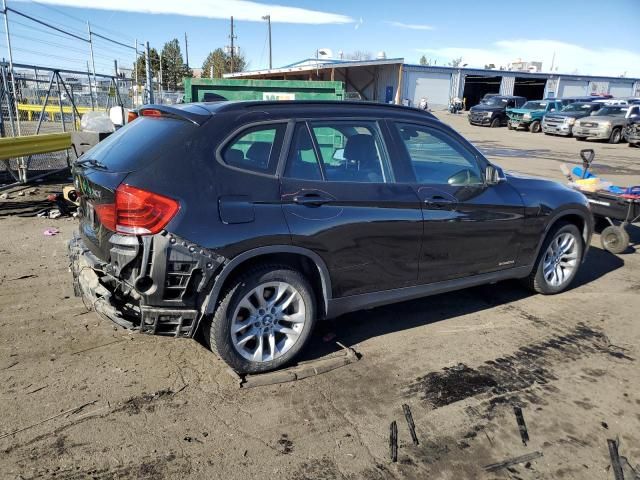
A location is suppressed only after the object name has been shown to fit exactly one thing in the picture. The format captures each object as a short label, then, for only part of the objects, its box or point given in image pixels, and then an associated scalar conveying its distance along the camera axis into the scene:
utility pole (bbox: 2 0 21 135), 8.59
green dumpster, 8.94
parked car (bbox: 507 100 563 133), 31.88
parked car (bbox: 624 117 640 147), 23.66
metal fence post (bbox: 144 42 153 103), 16.32
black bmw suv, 3.11
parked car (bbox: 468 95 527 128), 35.19
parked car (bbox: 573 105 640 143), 25.27
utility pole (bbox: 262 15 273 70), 58.84
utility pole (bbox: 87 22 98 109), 13.00
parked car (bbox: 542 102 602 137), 28.44
